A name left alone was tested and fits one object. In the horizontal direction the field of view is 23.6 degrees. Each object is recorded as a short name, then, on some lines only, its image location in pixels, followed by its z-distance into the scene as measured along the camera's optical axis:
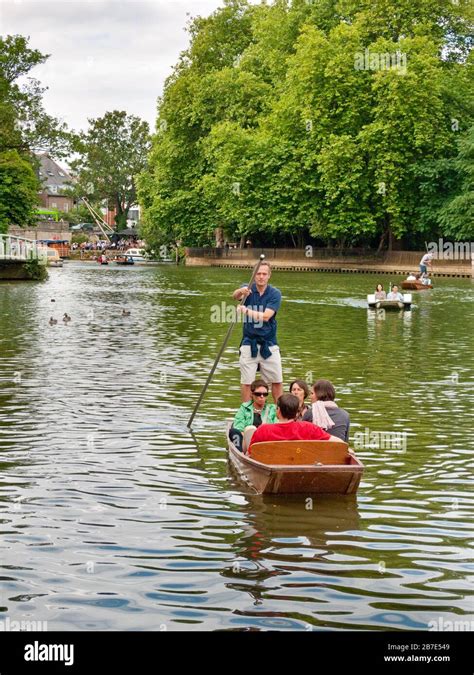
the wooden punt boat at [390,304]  38.84
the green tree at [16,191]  71.81
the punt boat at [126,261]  116.00
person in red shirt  11.09
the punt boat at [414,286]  51.01
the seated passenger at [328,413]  11.96
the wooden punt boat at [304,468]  10.71
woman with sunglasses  12.66
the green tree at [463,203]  71.38
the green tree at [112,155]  151.00
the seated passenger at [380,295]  39.09
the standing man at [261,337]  13.55
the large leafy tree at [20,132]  63.31
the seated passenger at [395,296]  39.06
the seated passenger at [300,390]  12.88
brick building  184.25
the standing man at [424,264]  55.41
